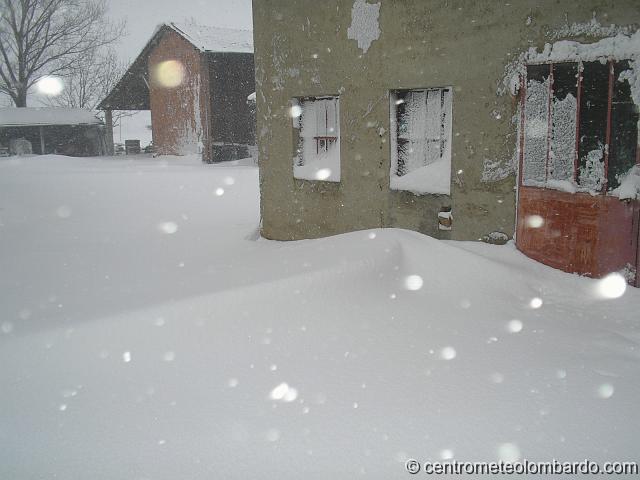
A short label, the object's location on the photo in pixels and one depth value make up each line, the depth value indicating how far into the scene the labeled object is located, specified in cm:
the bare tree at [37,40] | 3453
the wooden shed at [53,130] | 3055
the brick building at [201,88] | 2033
